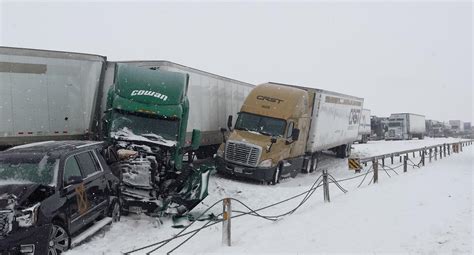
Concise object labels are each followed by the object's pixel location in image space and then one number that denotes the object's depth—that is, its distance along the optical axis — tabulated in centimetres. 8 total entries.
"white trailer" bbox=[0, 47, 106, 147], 1291
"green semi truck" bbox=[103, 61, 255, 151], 1526
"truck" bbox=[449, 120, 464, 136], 10176
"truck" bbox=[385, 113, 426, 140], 6019
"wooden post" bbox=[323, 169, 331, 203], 1154
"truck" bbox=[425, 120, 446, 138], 8758
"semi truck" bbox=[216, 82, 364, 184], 1684
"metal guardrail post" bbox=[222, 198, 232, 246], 758
